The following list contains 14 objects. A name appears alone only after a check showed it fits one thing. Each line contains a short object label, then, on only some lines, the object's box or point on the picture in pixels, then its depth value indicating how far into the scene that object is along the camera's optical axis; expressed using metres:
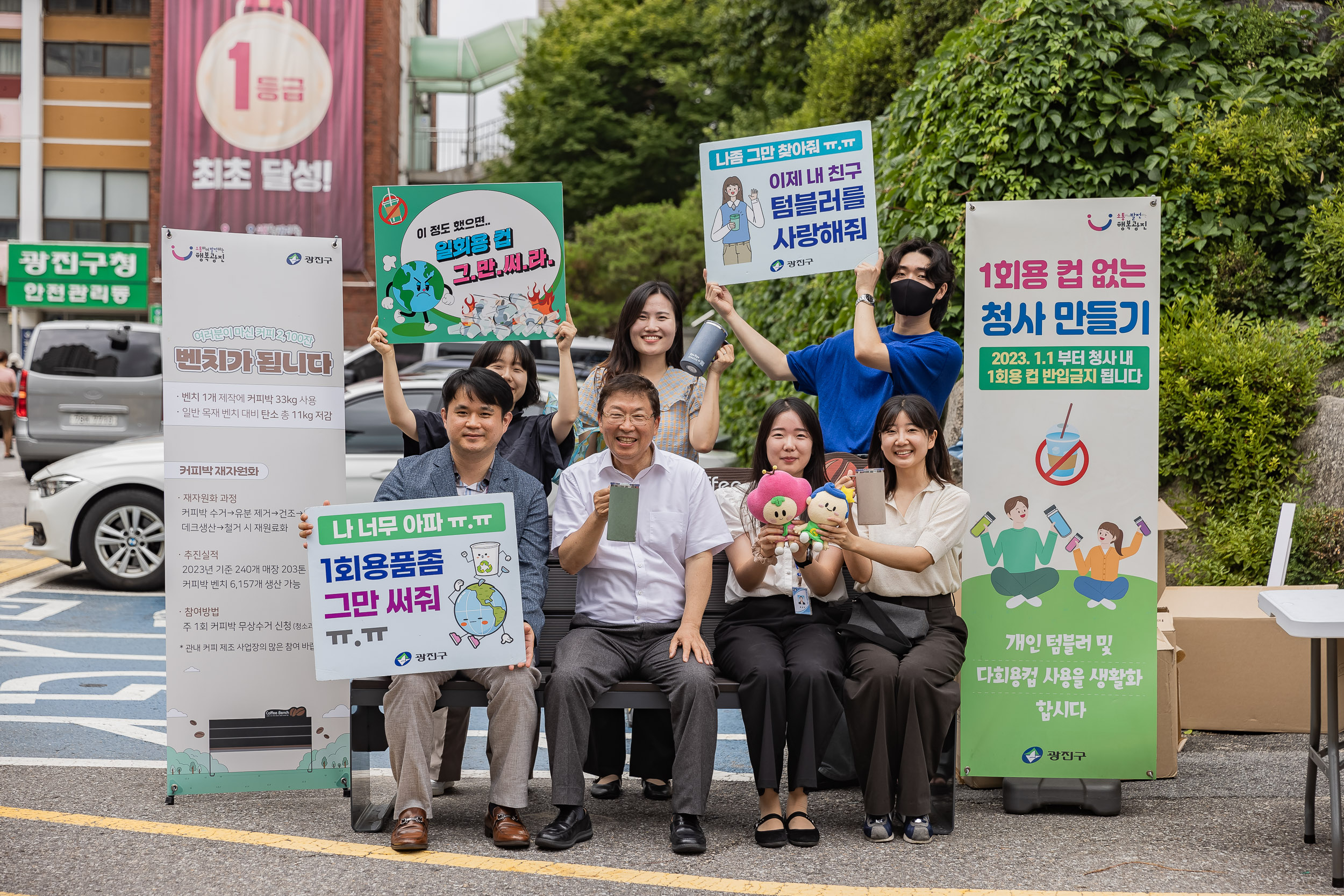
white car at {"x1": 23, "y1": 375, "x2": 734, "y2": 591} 7.80
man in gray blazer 3.75
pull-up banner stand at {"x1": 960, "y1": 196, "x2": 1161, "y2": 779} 4.05
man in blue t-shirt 4.32
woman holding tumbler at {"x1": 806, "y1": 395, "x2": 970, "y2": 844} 3.80
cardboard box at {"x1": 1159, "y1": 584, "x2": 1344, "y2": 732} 4.90
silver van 12.66
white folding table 3.42
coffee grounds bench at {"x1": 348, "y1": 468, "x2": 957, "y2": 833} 3.86
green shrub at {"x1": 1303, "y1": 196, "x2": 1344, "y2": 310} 6.95
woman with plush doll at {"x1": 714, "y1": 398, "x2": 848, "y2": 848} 3.77
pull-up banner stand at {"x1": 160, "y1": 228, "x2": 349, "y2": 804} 4.14
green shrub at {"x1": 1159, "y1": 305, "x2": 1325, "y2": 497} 6.40
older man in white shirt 3.76
